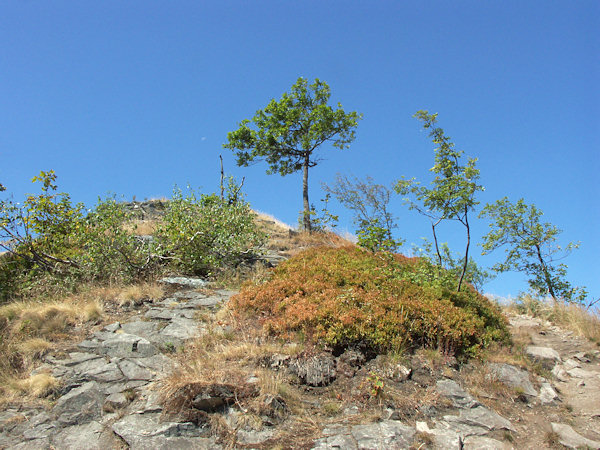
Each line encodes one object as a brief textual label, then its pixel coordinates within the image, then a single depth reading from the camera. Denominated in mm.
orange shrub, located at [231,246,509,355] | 7801
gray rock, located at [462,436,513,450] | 5699
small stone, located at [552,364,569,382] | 8341
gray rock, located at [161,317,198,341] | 8452
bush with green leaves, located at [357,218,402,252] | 10938
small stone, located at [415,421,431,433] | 5903
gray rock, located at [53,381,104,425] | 6027
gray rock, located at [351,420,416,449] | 5504
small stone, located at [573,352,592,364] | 9134
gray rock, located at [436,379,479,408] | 6659
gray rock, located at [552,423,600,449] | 5969
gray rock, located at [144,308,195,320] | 9531
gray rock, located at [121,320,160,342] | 8648
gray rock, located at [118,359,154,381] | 6978
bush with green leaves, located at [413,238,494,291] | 10570
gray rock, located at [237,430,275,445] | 5508
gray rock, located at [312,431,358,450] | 5438
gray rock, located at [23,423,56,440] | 5676
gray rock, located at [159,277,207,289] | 12031
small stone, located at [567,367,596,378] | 8453
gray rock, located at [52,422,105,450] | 5480
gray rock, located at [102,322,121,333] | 8844
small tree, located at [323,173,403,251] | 21188
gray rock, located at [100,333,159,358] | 7805
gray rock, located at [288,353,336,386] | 6945
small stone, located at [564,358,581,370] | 8820
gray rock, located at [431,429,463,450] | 5617
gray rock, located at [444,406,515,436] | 6066
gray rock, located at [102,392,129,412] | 6148
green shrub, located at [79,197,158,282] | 11812
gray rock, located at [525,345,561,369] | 8852
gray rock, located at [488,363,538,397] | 7477
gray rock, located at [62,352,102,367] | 7441
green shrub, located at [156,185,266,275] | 13008
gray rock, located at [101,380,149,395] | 6570
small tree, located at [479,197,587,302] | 14508
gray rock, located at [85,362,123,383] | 6914
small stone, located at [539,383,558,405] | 7328
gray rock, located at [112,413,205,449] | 5492
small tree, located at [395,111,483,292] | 9914
